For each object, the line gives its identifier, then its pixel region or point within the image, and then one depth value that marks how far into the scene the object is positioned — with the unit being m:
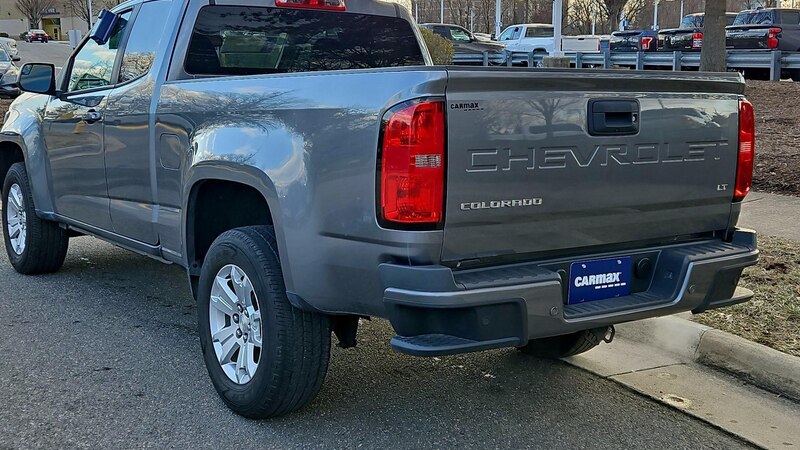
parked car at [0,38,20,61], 35.86
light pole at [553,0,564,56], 16.09
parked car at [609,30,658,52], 27.70
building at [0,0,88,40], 105.88
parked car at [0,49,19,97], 20.12
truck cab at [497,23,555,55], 32.09
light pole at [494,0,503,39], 49.85
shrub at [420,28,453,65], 20.14
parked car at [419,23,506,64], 31.19
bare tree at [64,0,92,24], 82.55
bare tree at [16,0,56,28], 97.19
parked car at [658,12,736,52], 25.23
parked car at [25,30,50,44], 80.19
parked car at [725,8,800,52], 22.45
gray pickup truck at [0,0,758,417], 3.07
